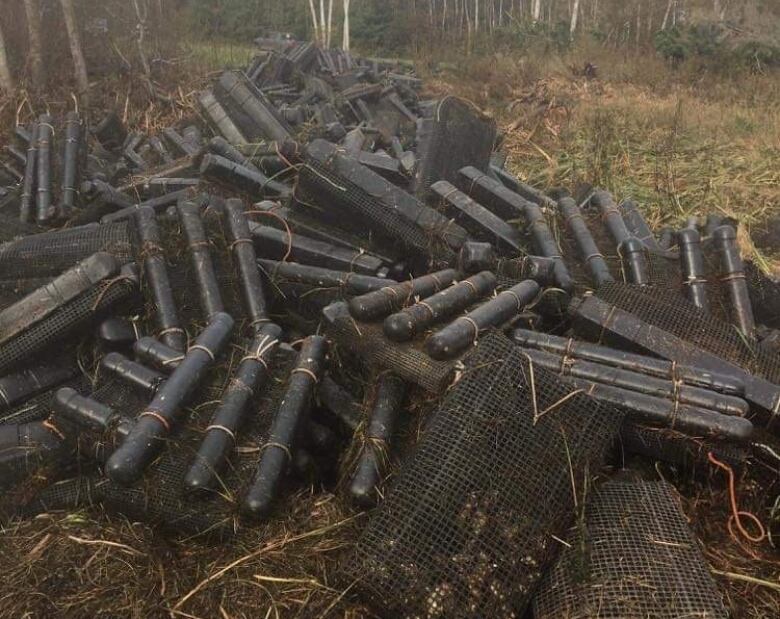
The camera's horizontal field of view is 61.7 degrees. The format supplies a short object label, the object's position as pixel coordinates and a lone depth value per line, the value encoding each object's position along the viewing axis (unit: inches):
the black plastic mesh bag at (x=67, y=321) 191.0
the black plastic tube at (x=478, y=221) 253.4
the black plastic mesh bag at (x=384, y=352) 164.9
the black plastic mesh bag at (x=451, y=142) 293.6
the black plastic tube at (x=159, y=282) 199.5
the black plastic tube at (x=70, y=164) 299.3
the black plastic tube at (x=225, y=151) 328.8
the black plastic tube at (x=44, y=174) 294.0
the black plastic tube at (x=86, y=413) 169.6
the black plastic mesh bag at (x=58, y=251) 216.8
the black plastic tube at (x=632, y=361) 169.6
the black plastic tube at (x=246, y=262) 211.3
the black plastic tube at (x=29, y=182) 301.9
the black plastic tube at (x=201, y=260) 209.8
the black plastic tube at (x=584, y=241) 231.3
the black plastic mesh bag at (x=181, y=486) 156.4
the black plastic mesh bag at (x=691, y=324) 190.7
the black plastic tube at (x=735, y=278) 217.3
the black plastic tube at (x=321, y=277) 218.5
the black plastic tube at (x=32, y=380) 189.0
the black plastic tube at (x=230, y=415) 155.6
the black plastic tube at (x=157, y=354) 185.8
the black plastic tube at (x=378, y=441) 153.5
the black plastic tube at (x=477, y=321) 166.7
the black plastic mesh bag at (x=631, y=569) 125.6
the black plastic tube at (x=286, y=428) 152.6
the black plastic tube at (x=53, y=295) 192.1
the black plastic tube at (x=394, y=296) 180.7
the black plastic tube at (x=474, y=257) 213.8
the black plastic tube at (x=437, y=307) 172.4
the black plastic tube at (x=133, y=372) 182.2
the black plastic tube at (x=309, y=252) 233.3
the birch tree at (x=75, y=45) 476.7
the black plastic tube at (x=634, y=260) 228.2
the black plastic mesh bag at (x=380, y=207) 235.5
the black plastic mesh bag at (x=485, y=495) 127.8
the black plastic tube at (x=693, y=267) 221.9
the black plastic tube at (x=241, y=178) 279.3
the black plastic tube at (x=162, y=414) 155.4
